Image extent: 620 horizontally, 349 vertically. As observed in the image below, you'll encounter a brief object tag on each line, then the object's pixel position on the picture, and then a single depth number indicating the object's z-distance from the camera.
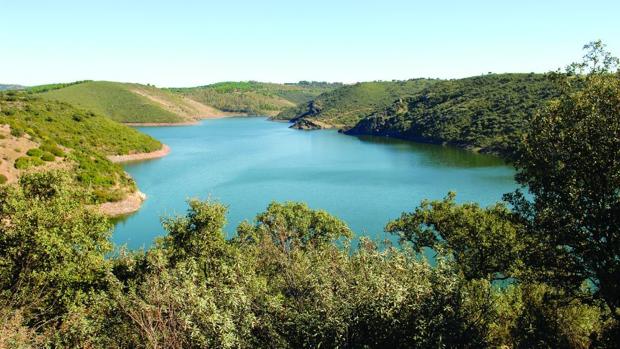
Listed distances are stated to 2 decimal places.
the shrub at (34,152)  73.81
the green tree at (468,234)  30.67
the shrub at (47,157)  74.62
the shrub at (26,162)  68.06
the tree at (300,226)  38.97
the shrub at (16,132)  76.88
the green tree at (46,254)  18.95
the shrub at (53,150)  79.08
